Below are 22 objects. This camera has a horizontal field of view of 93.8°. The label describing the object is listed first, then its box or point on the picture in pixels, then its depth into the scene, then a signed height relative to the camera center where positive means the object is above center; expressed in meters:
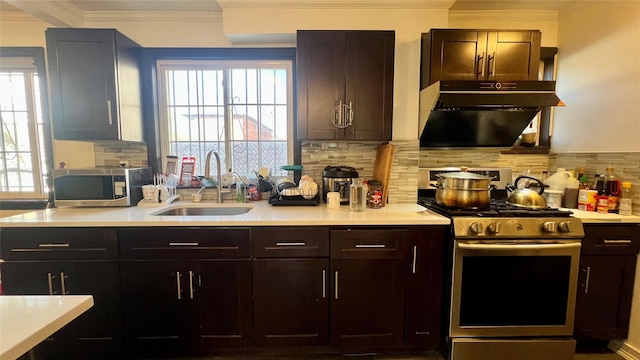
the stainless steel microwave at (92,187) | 2.09 -0.24
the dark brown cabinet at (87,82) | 2.02 +0.48
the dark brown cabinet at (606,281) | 1.88 -0.80
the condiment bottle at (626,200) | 1.92 -0.29
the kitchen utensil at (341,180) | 2.23 -0.20
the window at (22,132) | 2.45 +0.17
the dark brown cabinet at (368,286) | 1.81 -0.81
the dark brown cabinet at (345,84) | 2.08 +0.49
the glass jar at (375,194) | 2.14 -0.29
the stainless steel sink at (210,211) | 2.32 -0.45
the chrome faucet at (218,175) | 2.23 -0.17
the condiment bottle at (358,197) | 2.02 -0.29
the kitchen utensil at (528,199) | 1.94 -0.29
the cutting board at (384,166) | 2.17 -0.09
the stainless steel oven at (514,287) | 1.75 -0.79
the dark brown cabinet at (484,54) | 2.05 +0.69
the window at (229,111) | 2.52 +0.35
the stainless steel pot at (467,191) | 1.88 -0.24
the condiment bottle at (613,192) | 1.98 -0.25
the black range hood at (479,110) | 1.91 +0.31
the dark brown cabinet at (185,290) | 1.78 -0.82
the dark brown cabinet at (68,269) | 1.75 -0.69
